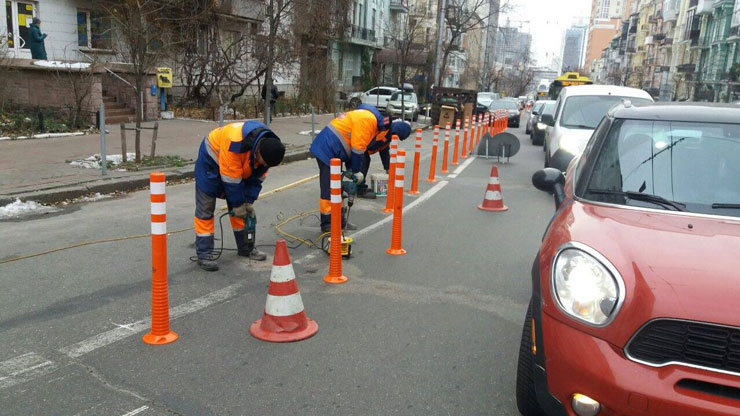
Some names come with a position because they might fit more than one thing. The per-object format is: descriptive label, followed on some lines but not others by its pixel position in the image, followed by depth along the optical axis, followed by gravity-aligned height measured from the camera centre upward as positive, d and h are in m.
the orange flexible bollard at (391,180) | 8.82 -1.42
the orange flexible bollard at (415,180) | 10.98 -1.64
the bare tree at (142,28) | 11.50 +1.16
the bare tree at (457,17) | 36.50 +4.48
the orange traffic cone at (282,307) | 4.39 -1.62
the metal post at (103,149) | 10.45 -1.32
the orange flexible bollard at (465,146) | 17.32 -1.58
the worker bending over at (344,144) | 7.50 -0.72
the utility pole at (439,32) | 33.28 +3.13
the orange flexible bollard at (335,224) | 5.73 -1.30
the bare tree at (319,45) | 29.28 +1.98
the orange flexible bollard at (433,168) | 12.62 -1.63
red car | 2.49 -0.85
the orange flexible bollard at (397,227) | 6.79 -1.53
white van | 11.05 -0.38
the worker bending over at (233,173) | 5.65 -0.91
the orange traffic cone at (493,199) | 9.70 -1.67
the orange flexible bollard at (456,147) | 15.55 -1.45
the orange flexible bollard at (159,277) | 4.21 -1.41
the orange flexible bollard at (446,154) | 13.73 -1.44
